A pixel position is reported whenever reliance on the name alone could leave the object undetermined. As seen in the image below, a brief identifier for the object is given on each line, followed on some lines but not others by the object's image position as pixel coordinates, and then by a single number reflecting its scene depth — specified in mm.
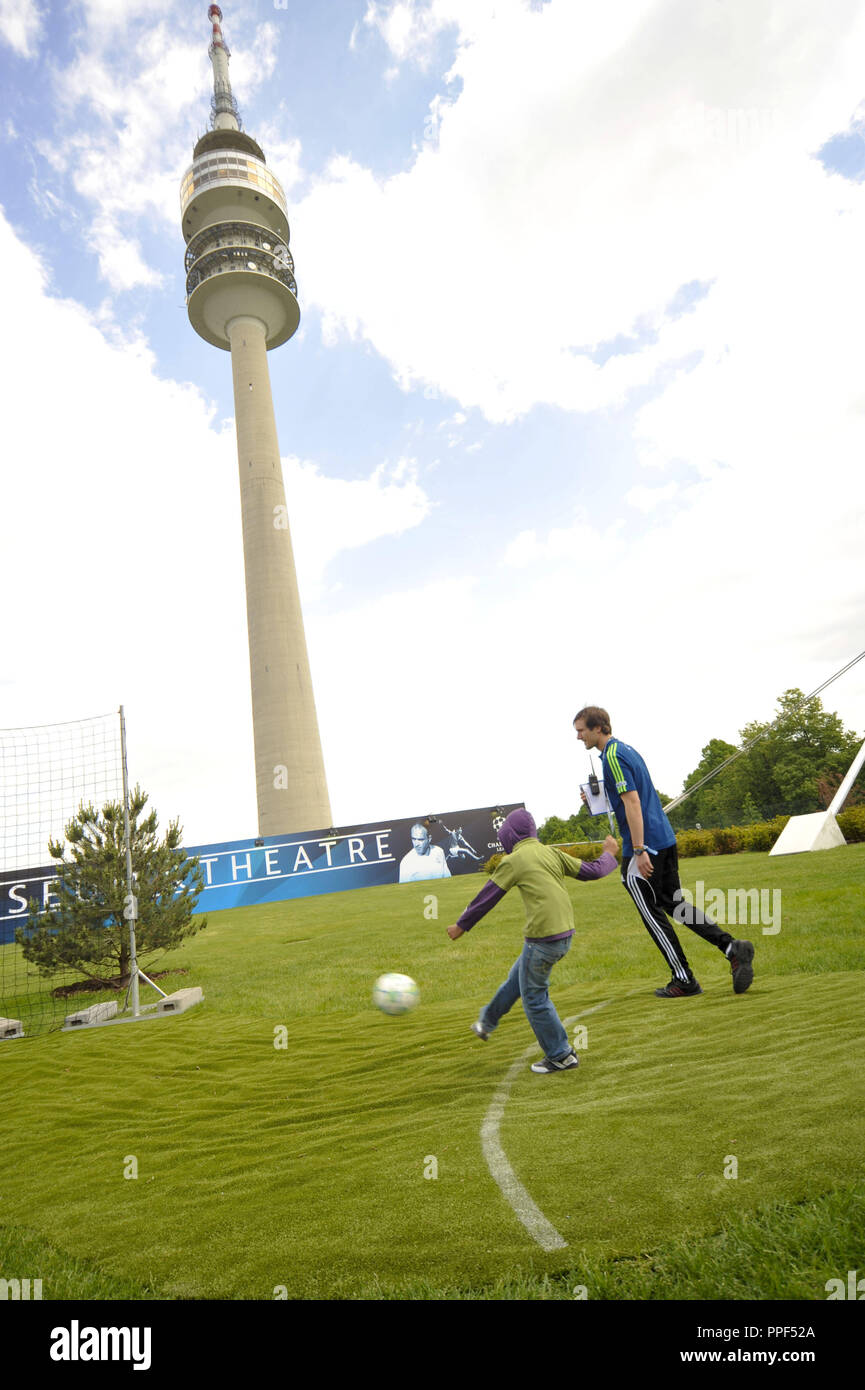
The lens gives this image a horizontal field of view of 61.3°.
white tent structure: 20281
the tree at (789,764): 56844
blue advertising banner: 37125
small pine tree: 15320
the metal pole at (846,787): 19547
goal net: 13688
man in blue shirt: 6781
